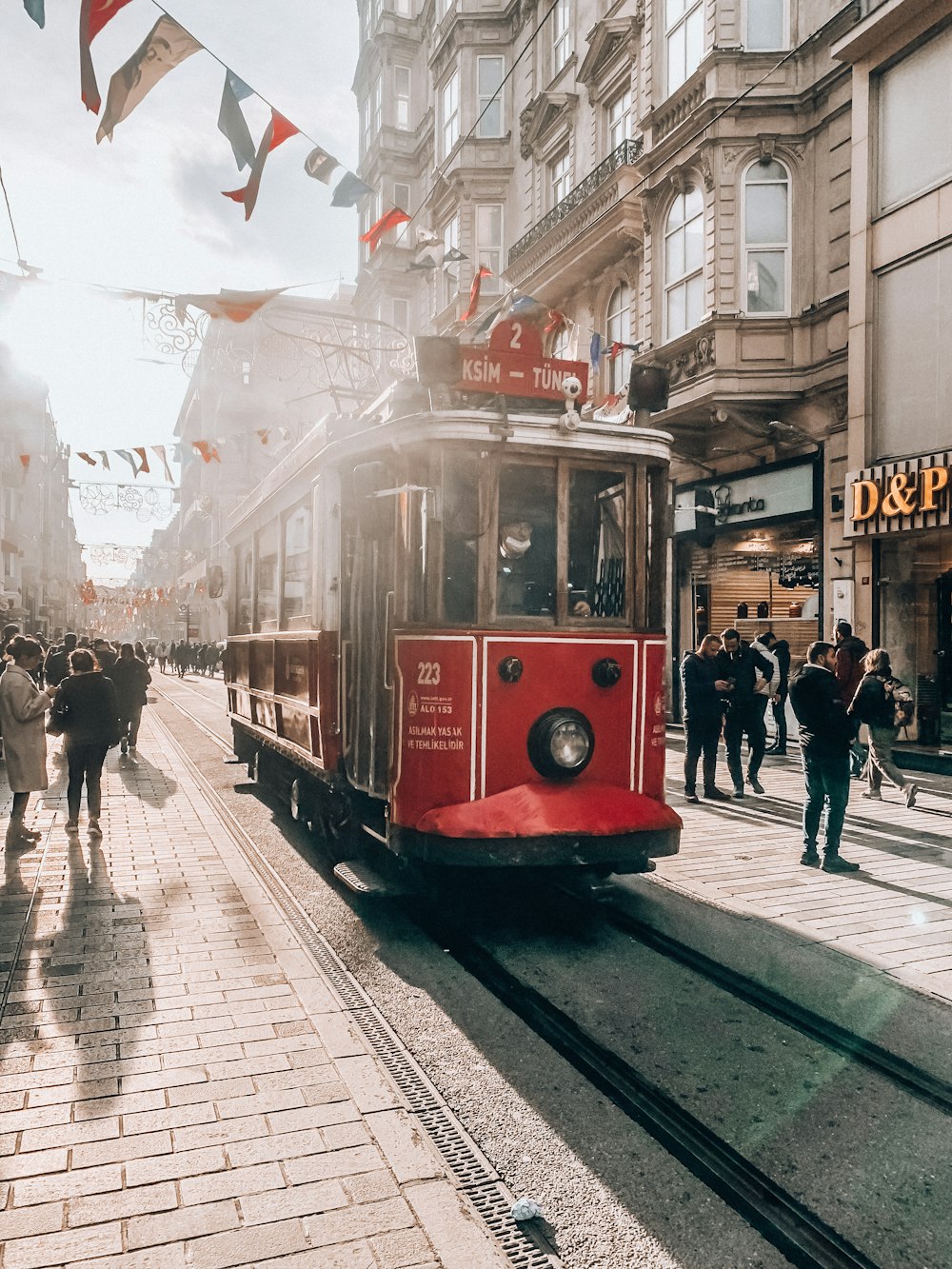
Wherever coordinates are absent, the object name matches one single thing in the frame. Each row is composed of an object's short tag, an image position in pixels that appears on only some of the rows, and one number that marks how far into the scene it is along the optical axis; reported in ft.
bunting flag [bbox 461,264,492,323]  38.68
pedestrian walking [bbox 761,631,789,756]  45.37
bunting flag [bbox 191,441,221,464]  64.57
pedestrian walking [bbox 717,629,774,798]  37.27
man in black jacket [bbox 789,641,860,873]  24.34
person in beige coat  24.81
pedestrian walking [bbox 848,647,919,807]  28.89
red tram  18.33
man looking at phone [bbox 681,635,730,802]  34.81
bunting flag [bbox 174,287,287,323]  35.76
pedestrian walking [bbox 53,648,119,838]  27.27
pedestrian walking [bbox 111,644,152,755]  45.11
